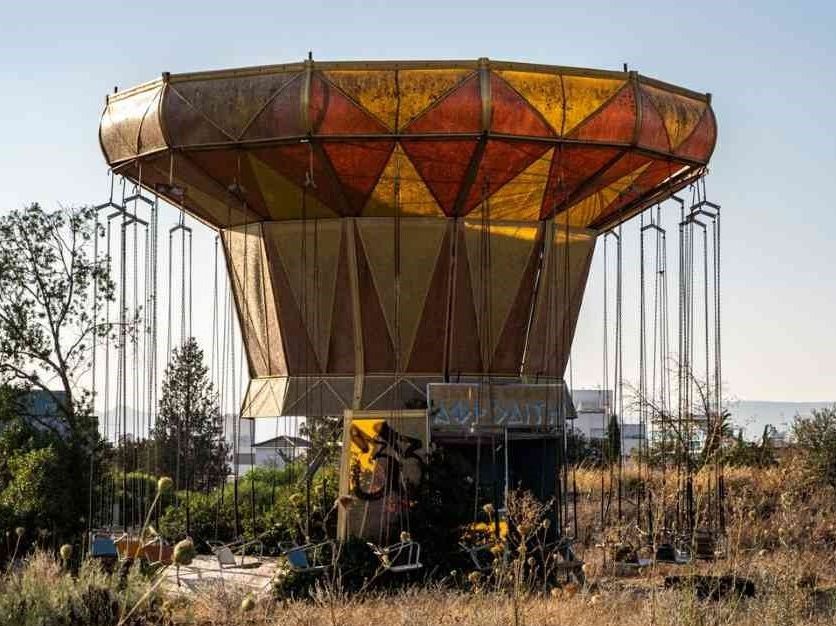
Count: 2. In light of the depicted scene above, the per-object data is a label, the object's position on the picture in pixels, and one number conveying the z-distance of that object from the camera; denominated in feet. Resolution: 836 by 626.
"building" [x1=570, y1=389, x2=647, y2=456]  359.25
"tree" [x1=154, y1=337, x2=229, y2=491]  181.68
